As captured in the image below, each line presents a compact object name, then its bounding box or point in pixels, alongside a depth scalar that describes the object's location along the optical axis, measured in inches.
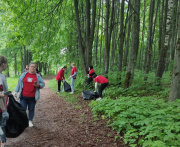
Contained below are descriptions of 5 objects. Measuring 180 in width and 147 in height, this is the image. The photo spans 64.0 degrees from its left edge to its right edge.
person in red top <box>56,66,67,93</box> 366.9
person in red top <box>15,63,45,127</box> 158.3
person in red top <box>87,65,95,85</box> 330.0
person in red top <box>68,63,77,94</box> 353.7
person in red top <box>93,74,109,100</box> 270.5
